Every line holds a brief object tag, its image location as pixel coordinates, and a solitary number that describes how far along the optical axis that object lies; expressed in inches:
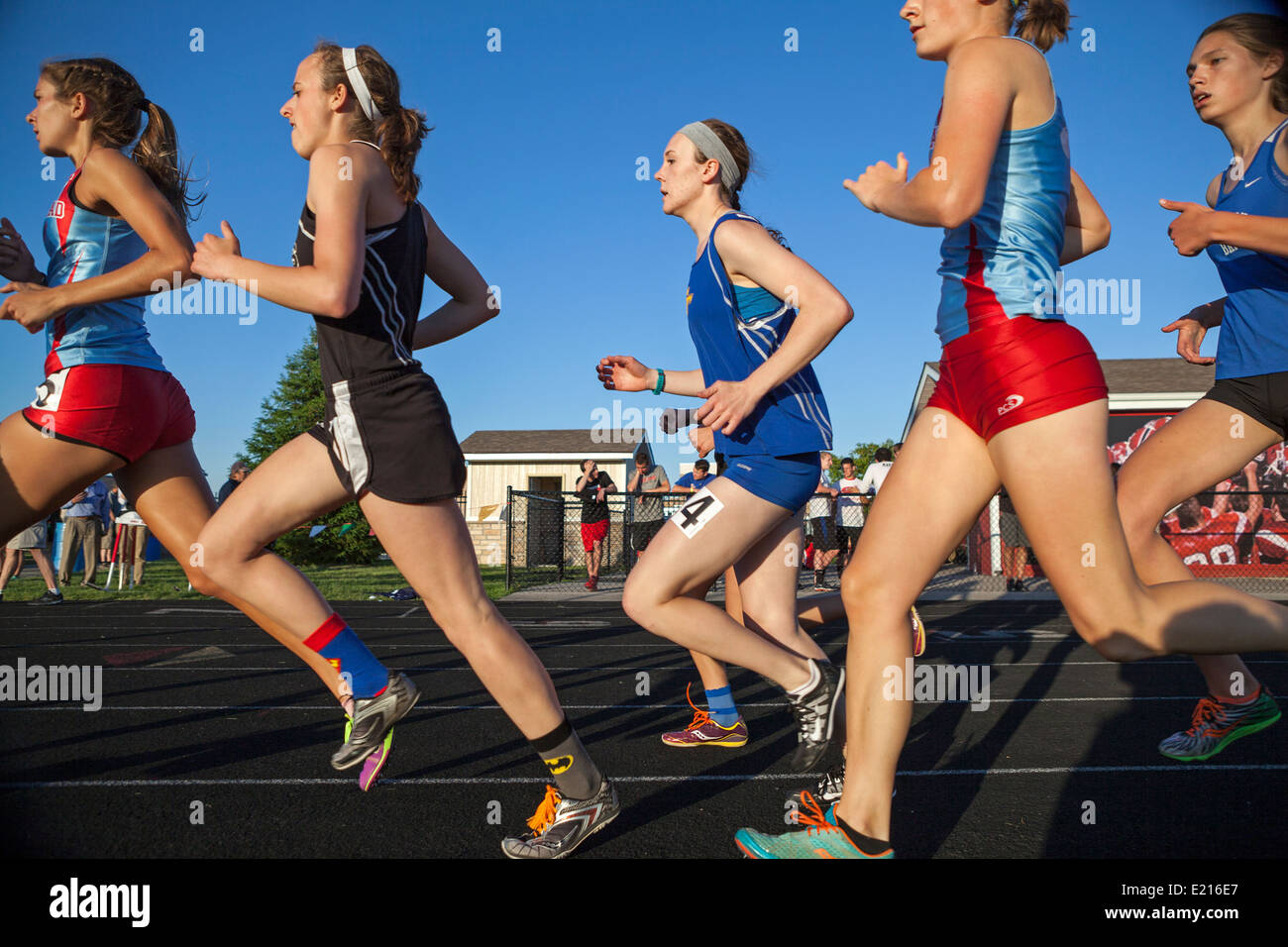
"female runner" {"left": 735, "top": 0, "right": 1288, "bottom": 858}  78.7
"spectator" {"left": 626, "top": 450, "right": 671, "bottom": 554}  592.8
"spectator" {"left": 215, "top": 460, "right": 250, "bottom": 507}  569.9
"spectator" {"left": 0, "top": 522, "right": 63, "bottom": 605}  456.1
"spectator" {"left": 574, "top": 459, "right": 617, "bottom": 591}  572.7
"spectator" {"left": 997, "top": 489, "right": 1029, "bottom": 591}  525.0
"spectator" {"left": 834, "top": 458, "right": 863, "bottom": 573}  534.0
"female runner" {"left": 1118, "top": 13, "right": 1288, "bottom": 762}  115.0
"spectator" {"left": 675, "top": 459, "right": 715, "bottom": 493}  506.9
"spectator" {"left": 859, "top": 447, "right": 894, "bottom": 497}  531.6
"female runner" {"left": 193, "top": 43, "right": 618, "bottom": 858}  92.6
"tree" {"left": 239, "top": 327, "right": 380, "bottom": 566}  1429.6
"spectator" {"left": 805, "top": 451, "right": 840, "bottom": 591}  528.9
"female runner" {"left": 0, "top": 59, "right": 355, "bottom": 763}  110.4
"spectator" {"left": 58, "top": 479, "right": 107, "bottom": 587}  526.0
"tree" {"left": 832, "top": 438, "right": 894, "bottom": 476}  2546.8
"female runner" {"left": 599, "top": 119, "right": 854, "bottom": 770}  113.7
